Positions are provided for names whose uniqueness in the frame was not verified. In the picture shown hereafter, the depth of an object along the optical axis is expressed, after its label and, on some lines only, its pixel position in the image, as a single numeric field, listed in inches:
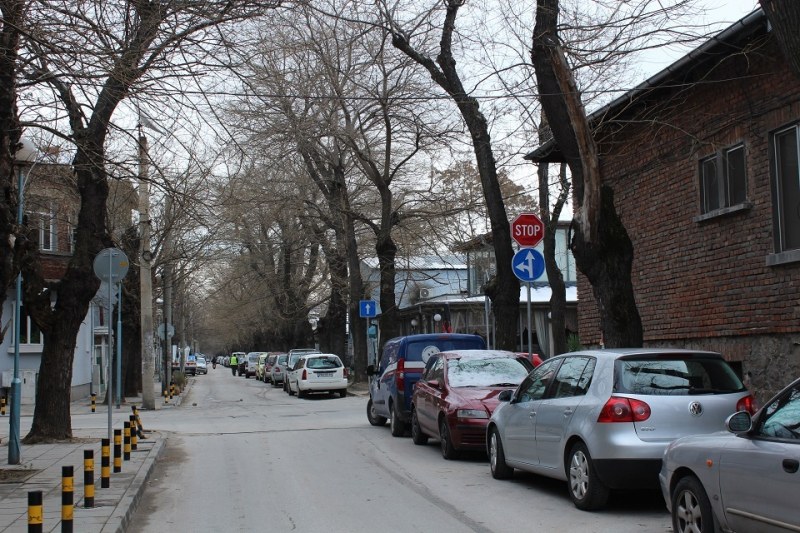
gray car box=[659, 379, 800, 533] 225.8
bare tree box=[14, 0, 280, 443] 354.6
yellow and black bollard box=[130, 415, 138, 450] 563.1
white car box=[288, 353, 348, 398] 1270.9
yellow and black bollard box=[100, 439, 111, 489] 401.4
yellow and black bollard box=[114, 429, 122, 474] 454.0
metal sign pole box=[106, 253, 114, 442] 508.9
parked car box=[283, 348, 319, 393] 1483.4
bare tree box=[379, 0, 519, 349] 701.3
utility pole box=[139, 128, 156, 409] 1008.9
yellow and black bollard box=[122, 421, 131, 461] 512.4
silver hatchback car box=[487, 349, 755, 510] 329.4
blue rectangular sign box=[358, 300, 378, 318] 1254.3
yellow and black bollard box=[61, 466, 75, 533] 267.0
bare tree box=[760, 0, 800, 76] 291.1
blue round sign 550.9
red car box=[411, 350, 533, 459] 504.1
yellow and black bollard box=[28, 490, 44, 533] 238.7
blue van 659.4
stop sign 559.8
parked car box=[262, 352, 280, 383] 1914.7
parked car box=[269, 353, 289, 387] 1735.9
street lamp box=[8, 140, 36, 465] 452.1
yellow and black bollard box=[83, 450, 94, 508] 336.8
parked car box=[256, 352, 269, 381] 2139.5
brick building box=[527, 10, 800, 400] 511.2
